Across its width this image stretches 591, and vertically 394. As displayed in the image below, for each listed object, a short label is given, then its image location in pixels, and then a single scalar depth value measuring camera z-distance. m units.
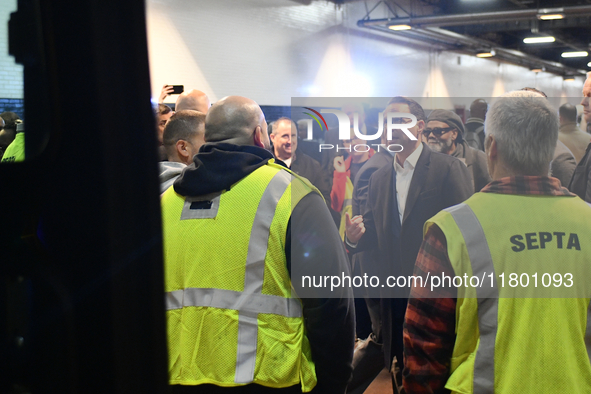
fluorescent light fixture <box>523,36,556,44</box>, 14.27
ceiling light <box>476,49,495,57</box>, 15.23
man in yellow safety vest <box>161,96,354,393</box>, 1.69
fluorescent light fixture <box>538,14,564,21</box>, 11.15
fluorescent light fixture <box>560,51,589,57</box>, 17.67
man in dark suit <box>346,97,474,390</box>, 2.53
